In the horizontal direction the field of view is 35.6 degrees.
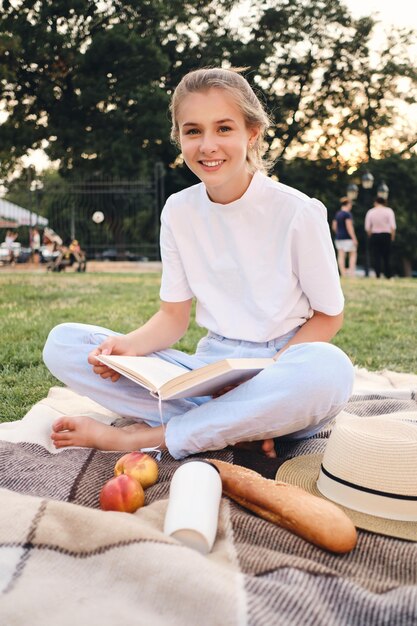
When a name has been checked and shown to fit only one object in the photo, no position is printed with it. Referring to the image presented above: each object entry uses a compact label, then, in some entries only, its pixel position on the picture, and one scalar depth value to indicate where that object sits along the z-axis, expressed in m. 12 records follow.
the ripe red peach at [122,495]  1.69
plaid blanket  1.16
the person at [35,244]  18.41
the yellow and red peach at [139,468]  1.91
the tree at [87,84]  21.92
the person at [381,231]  12.56
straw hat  1.65
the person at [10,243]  19.44
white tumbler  1.40
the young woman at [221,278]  2.30
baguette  1.47
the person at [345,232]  12.48
